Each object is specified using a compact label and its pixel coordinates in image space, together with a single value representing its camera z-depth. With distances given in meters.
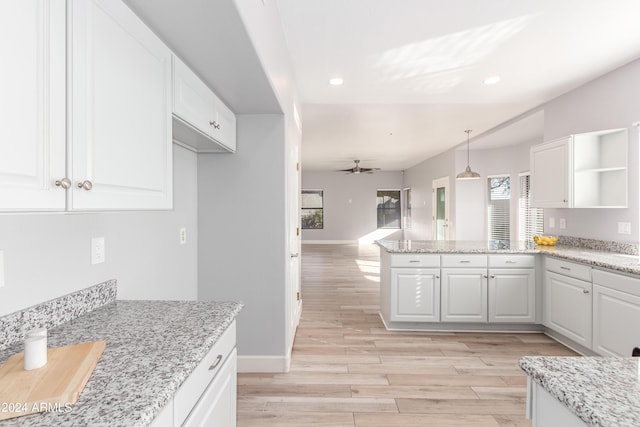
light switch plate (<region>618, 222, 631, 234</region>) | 3.02
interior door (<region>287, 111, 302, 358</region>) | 2.90
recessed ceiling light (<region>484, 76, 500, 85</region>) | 3.31
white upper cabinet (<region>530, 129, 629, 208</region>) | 3.05
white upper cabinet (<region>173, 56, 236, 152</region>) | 1.50
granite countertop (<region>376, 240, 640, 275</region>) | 2.58
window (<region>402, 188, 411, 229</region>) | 11.07
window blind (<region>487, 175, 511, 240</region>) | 6.50
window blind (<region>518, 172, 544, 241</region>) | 5.81
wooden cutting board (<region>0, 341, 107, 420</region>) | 0.74
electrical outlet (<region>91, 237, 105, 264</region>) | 1.48
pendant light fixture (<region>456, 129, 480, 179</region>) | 5.55
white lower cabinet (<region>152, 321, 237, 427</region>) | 0.94
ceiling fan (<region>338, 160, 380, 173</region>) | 8.61
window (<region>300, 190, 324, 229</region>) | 11.62
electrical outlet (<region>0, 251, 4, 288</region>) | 1.06
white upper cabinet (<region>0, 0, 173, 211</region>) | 0.72
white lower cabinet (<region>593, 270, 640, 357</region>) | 2.35
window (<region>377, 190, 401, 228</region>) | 11.70
